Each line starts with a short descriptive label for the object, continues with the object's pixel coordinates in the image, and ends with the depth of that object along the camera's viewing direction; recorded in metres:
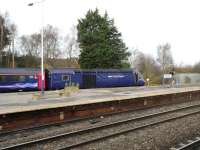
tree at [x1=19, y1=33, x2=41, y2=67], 76.62
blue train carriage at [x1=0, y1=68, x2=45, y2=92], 33.47
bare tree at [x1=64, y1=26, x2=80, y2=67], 79.01
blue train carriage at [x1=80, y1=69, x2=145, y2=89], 41.68
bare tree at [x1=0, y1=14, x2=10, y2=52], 61.50
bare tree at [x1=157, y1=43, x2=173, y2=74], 103.72
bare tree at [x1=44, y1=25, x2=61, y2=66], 76.18
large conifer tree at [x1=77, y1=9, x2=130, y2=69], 55.91
